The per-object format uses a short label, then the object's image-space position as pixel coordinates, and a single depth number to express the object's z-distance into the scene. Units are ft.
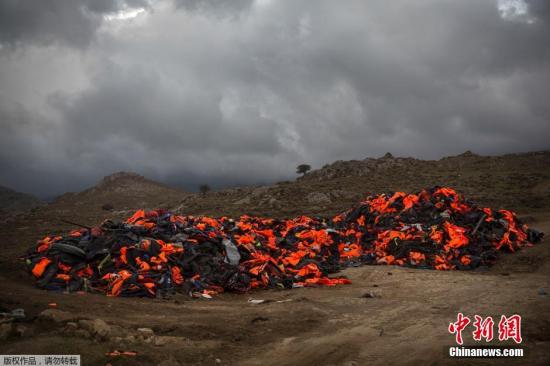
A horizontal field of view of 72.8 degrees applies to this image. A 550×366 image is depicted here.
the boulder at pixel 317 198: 86.38
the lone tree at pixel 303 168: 170.30
